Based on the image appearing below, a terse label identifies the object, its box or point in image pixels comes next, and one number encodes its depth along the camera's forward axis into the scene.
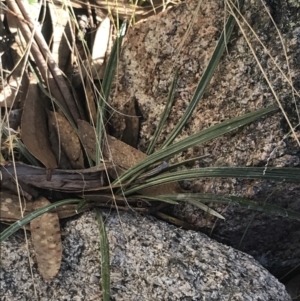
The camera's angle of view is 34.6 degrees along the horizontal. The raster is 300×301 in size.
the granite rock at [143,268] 0.84
